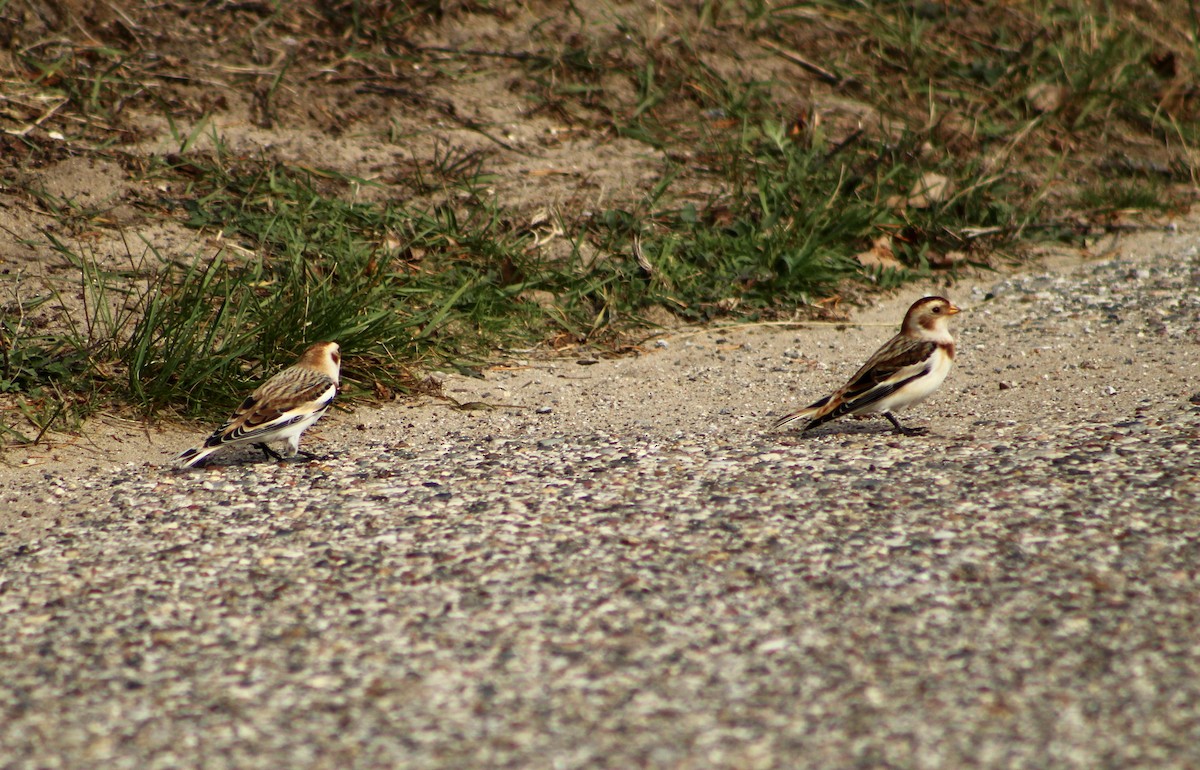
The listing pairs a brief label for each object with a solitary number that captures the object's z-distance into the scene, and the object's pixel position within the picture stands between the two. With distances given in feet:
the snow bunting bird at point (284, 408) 36.37
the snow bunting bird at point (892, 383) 39.34
